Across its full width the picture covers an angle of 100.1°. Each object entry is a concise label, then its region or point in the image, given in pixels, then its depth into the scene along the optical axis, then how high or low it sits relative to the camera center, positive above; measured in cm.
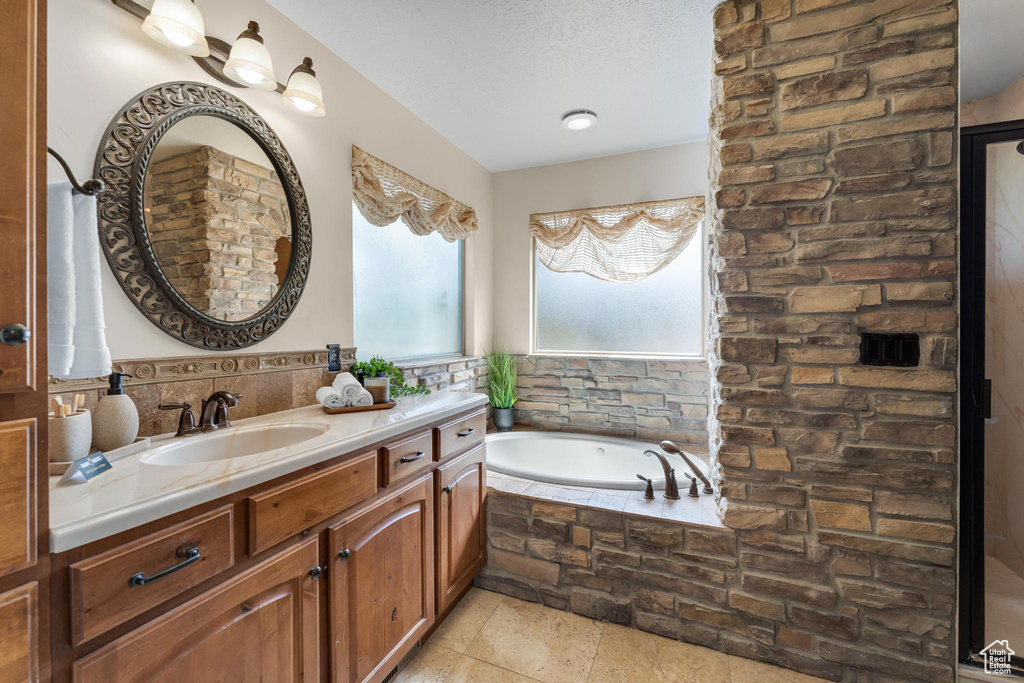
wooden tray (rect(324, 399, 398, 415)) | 172 -28
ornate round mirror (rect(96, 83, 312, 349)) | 129 +43
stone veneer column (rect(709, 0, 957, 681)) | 149 +9
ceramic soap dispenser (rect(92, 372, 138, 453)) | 113 -21
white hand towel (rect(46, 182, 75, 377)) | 86 +12
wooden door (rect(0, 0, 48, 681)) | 68 +0
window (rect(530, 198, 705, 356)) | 307 +44
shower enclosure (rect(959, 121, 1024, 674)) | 154 -23
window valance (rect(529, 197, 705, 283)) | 303 +75
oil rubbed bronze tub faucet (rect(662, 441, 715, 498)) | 210 -65
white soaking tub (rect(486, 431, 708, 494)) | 294 -84
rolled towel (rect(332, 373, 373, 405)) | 175 -20
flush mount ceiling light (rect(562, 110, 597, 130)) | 260 +134
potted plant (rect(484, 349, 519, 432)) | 333 -39
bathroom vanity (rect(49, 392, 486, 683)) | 79 -52
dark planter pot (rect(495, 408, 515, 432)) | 333 -63
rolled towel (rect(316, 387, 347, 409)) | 171 -24
